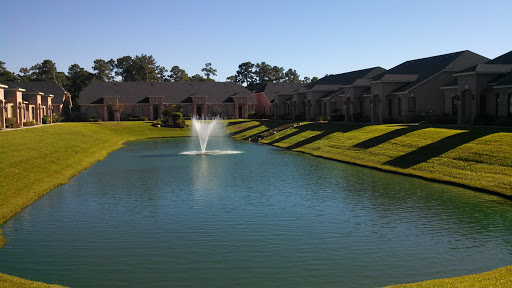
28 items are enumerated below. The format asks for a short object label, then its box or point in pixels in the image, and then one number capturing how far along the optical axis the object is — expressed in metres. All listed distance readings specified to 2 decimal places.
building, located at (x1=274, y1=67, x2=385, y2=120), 64.30
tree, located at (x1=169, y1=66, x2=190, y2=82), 150.38
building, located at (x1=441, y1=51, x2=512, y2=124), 39.22
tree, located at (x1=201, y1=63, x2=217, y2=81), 165.88
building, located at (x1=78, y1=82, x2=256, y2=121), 88.88
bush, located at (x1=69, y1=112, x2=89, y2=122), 84.56
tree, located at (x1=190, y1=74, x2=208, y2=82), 154.48
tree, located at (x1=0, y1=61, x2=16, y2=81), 121.57
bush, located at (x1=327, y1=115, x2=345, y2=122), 64.75
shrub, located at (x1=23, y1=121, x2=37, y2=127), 58.97
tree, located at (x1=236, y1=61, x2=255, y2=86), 148.75
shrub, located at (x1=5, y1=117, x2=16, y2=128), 51.68
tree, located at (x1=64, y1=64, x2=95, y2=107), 119.26
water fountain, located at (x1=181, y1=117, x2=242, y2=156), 73.12
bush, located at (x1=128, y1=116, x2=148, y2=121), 87.54
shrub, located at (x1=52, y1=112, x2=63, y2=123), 75.56
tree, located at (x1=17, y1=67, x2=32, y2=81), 135.38
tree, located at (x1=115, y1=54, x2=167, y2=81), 130.12
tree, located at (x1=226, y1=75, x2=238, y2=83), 155.70
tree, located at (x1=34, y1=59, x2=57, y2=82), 133.62
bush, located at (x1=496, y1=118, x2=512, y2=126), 36.71
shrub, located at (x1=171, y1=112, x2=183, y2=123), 78.44
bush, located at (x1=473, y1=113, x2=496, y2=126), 39.53
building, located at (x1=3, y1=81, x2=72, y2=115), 85.50
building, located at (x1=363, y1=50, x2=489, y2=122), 51.53
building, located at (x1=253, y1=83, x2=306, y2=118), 98.12
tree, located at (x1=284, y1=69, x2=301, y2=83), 162.62
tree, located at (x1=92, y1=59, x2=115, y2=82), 134.69
